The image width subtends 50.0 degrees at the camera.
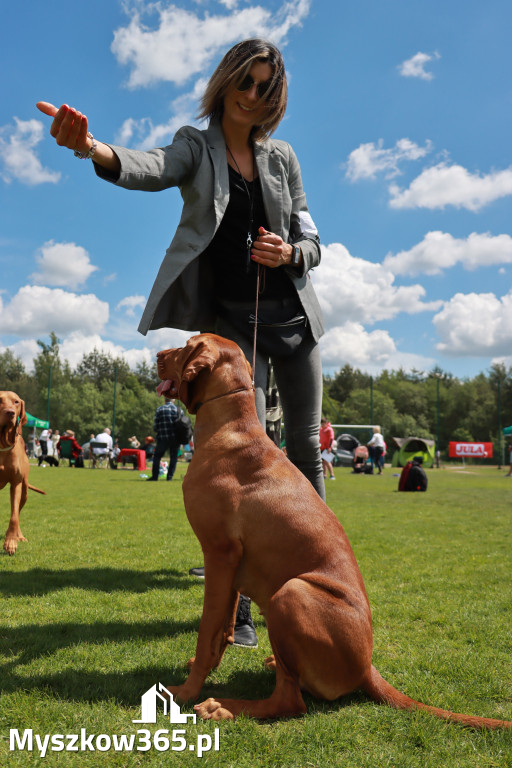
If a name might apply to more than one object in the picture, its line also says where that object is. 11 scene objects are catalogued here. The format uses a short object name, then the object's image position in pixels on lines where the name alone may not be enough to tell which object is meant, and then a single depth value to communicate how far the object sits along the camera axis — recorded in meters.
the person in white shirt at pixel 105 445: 24.09
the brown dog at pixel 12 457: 5.20
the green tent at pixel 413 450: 29.97
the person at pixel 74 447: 23.59
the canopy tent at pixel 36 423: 35.52
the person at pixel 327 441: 17.17
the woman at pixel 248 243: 2.90
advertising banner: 37.66
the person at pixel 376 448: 23.97
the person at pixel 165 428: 14.07
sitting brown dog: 2.02
